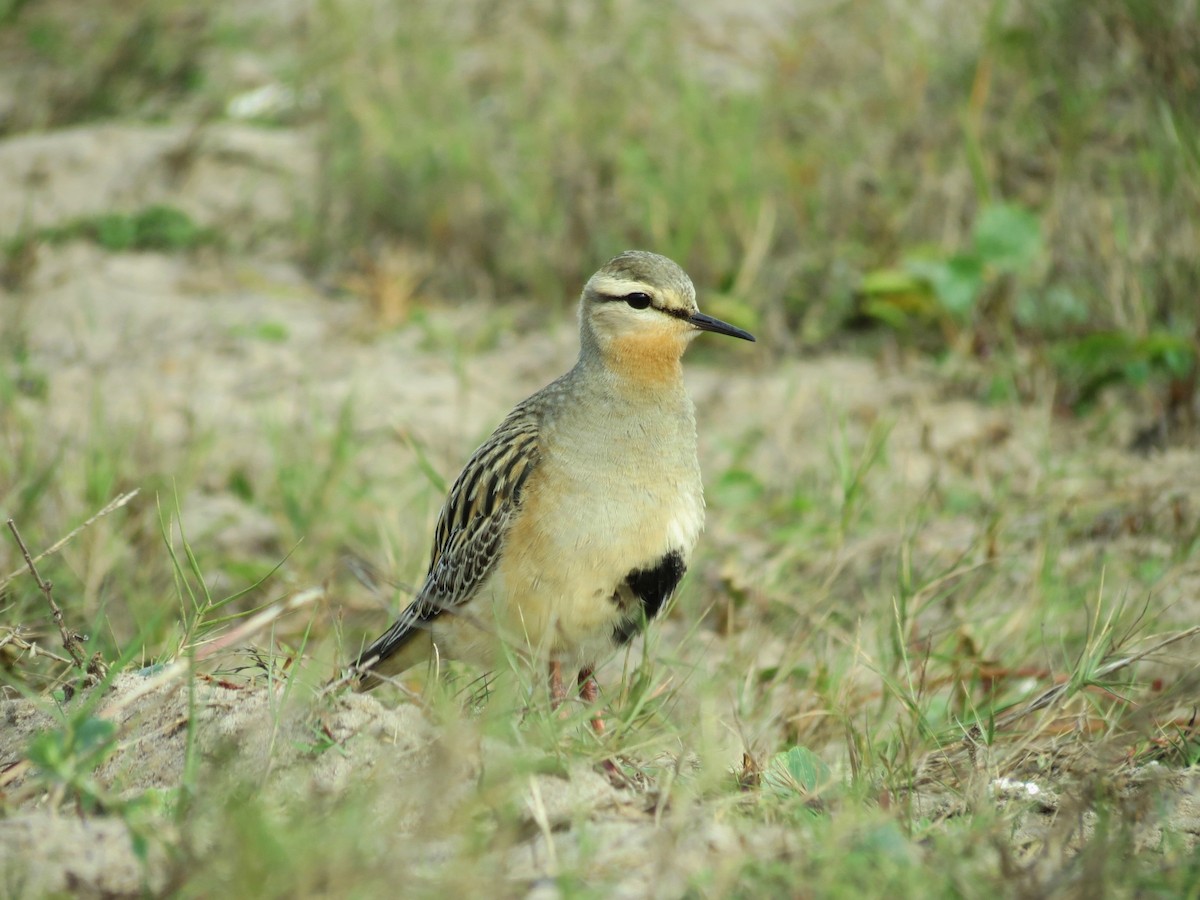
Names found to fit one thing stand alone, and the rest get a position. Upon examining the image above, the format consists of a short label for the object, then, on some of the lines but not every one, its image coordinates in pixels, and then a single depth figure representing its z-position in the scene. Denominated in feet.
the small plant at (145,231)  58.85
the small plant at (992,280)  48.60
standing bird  27.86
